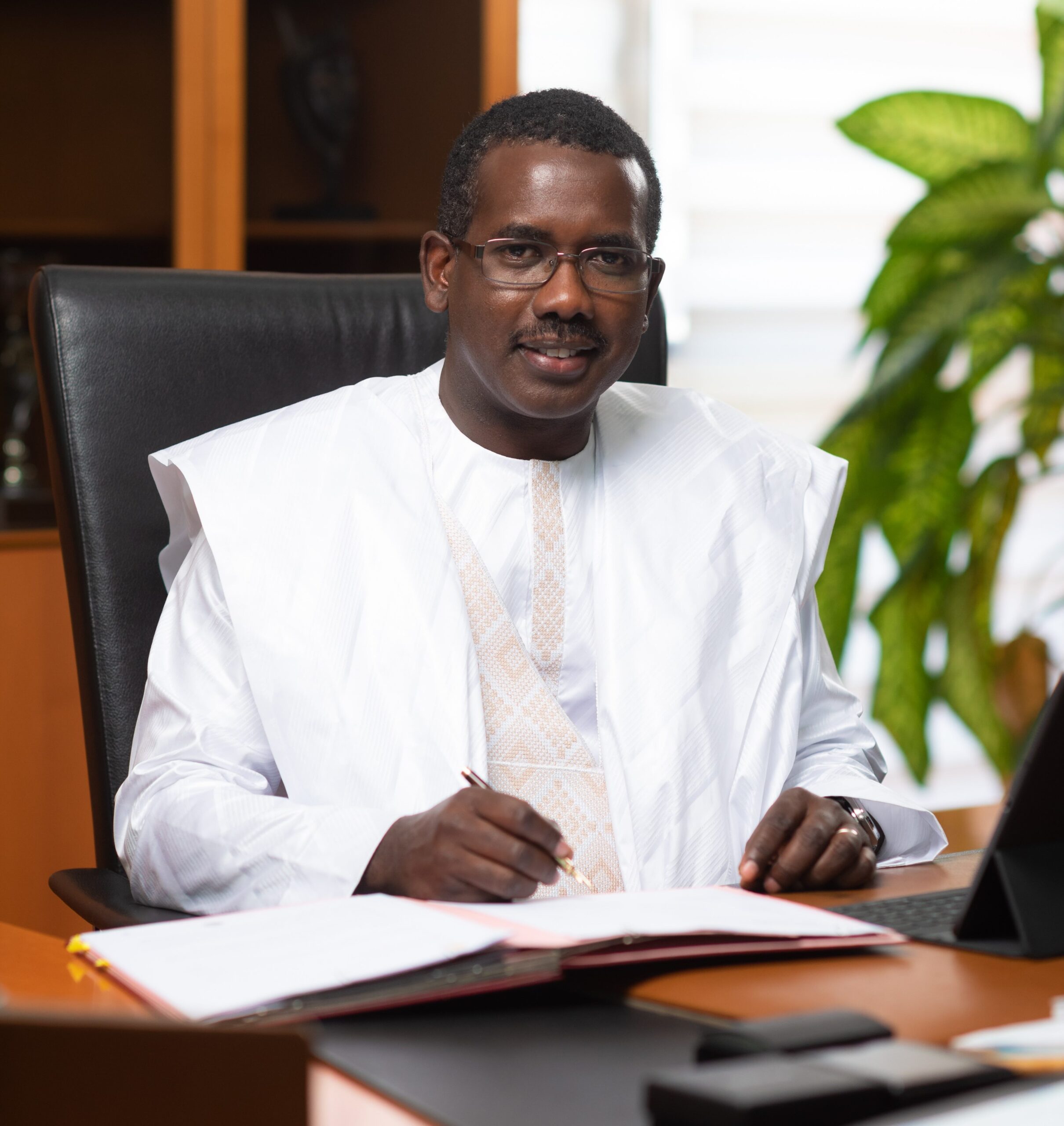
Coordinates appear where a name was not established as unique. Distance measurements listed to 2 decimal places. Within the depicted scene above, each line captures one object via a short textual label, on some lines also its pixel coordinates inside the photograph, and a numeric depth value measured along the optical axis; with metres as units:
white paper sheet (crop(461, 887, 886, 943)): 1.94
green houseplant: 3.30
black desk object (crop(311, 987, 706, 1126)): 1.59
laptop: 1.96
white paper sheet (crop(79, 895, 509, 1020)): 1.88
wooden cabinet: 2.94
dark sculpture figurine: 3.16
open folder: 1.88
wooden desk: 1.88
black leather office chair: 2.35
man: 2.28
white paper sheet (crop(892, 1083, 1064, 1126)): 1.42
